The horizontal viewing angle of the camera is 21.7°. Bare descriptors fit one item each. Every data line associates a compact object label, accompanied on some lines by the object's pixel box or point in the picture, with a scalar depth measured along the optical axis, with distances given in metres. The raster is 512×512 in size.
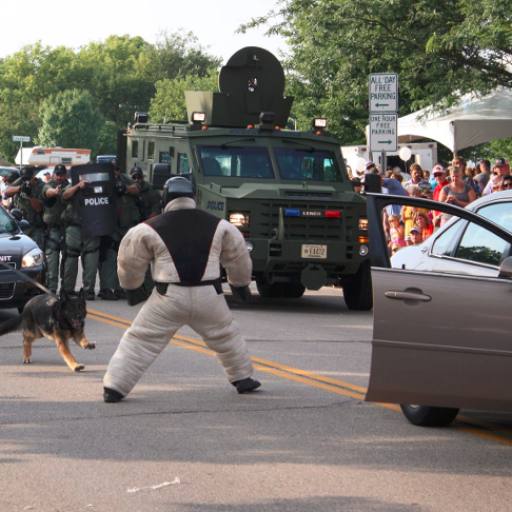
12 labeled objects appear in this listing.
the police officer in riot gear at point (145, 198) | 17.89
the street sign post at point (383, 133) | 19.75
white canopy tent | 25.14
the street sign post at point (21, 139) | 52.38
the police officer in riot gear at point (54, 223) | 17.62
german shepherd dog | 10.98
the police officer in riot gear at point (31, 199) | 17.81
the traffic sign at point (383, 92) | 19.55
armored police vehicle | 16.25
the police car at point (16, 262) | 14.09
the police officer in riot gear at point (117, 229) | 17.62
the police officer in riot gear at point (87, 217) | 17.34
